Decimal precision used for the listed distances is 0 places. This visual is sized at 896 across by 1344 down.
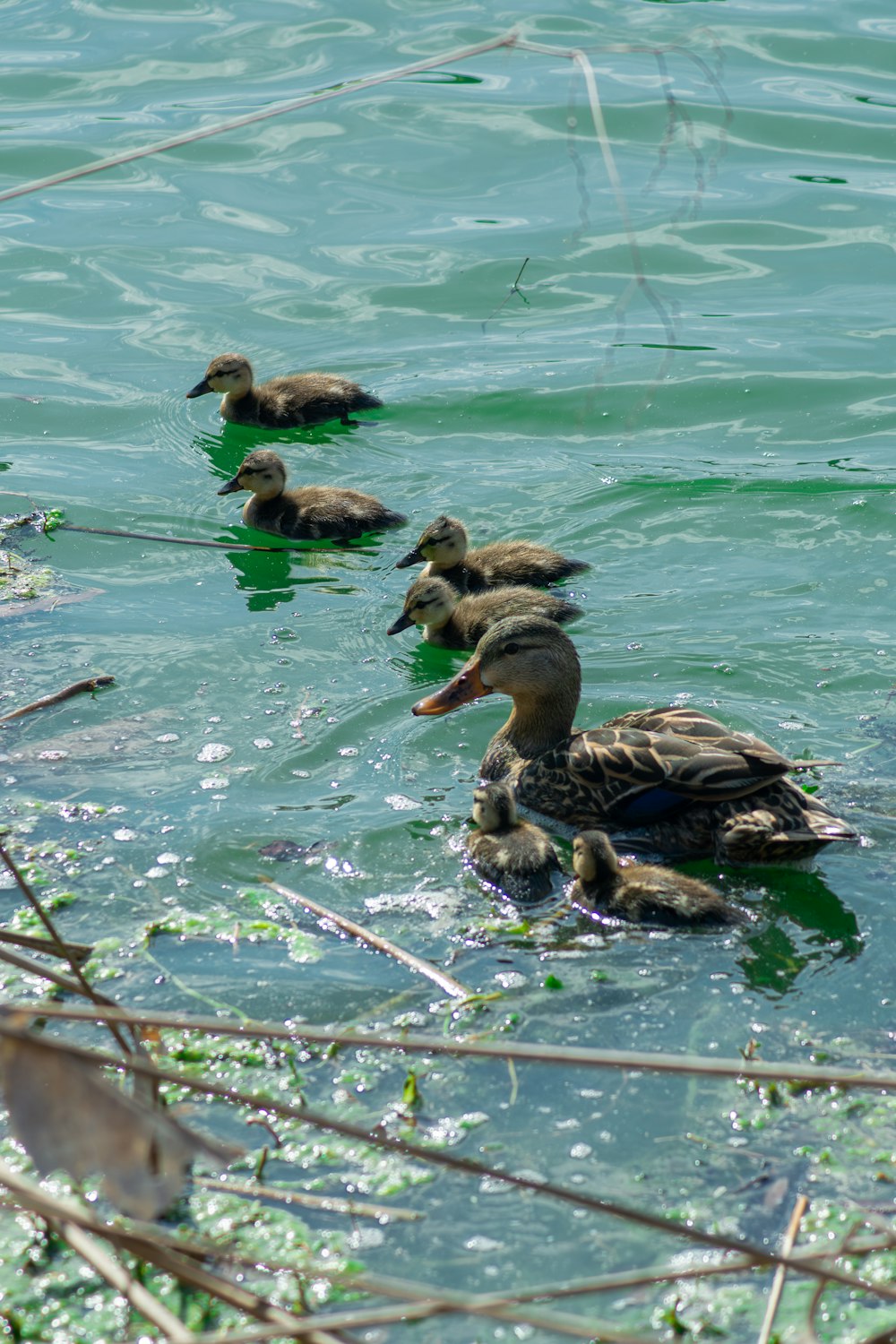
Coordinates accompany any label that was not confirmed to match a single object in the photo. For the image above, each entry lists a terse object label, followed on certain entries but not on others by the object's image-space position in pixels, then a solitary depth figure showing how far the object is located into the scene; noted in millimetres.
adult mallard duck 9391
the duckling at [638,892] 8641
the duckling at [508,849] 9070
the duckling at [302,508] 14477
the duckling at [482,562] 13539
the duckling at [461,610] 12805
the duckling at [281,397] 16375
